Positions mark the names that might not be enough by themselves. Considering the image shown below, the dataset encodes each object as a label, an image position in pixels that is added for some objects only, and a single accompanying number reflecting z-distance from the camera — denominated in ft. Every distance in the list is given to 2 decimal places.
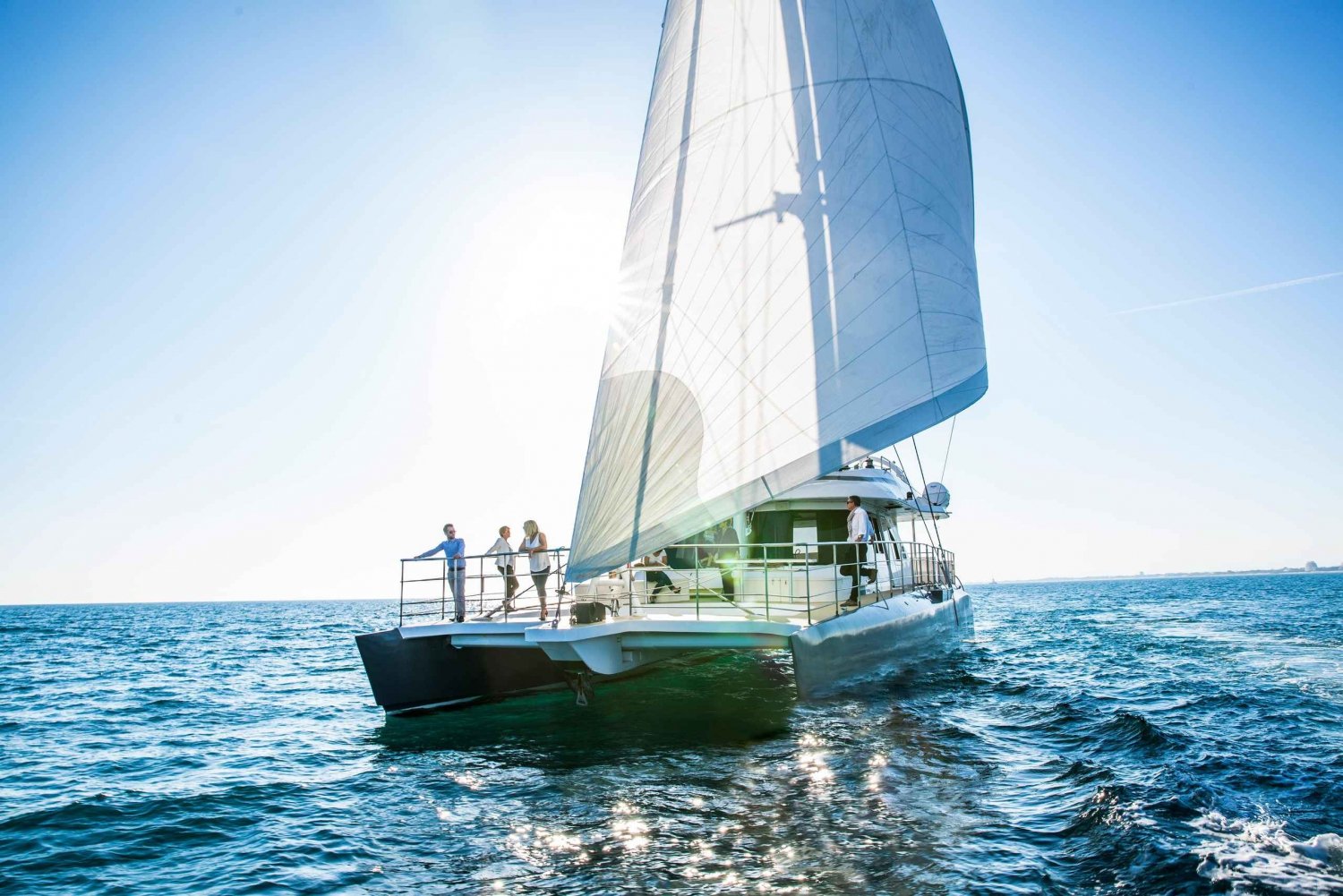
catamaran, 28.48
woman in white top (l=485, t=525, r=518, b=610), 35.04
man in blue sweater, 32.81
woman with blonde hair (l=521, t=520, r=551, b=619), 32.68
